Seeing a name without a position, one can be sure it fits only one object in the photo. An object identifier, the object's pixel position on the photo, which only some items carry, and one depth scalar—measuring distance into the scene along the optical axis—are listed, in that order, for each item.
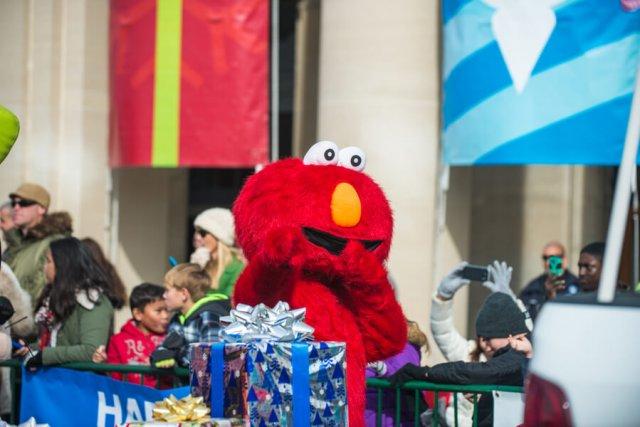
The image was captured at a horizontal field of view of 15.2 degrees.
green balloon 11.64
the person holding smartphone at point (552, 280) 16.54
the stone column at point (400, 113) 18.34
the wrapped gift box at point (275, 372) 10.01
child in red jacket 14.49
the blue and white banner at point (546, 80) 15.88
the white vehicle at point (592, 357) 7.53
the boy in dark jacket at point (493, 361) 11.64
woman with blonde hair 16.12
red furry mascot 10.85
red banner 19.02
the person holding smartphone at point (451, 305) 12.83
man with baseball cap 16.06
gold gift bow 10.19
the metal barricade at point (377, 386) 11.68
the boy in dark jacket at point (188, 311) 12.89
